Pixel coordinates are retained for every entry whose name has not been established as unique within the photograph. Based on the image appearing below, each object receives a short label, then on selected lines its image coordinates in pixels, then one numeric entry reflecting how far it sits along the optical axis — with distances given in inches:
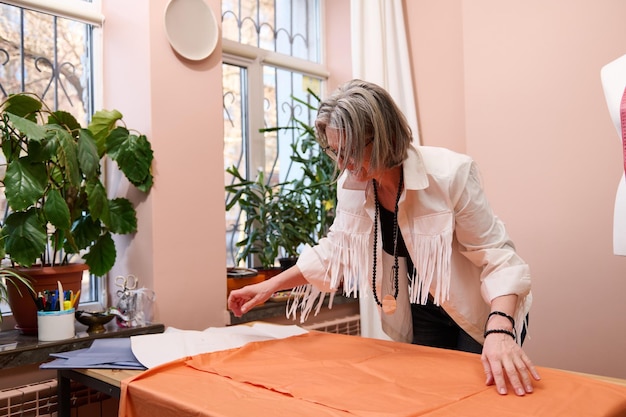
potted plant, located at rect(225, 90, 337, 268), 109.7
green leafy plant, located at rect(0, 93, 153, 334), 70.9
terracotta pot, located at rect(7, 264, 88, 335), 76.8
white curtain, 113.7
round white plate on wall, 89.7
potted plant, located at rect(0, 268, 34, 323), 68.4
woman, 54.7
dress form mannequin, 49.9
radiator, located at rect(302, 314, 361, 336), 111.3
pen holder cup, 73.2
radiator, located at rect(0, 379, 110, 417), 69.9
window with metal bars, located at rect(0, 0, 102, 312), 87.2
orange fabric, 42.0
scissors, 85.7
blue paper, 58.7
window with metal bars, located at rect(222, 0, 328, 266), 115.6
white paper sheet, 60.1
